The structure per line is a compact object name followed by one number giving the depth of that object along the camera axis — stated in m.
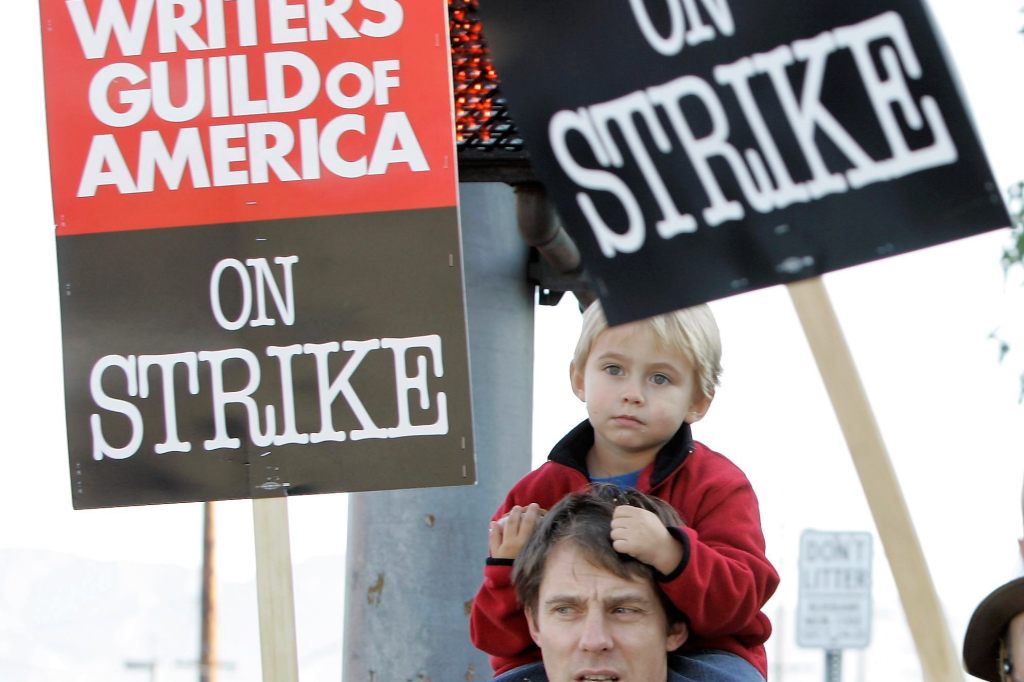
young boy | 4.84
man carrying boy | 4.59
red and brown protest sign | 5.58
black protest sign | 4.04
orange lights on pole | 6.28
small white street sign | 19.79
